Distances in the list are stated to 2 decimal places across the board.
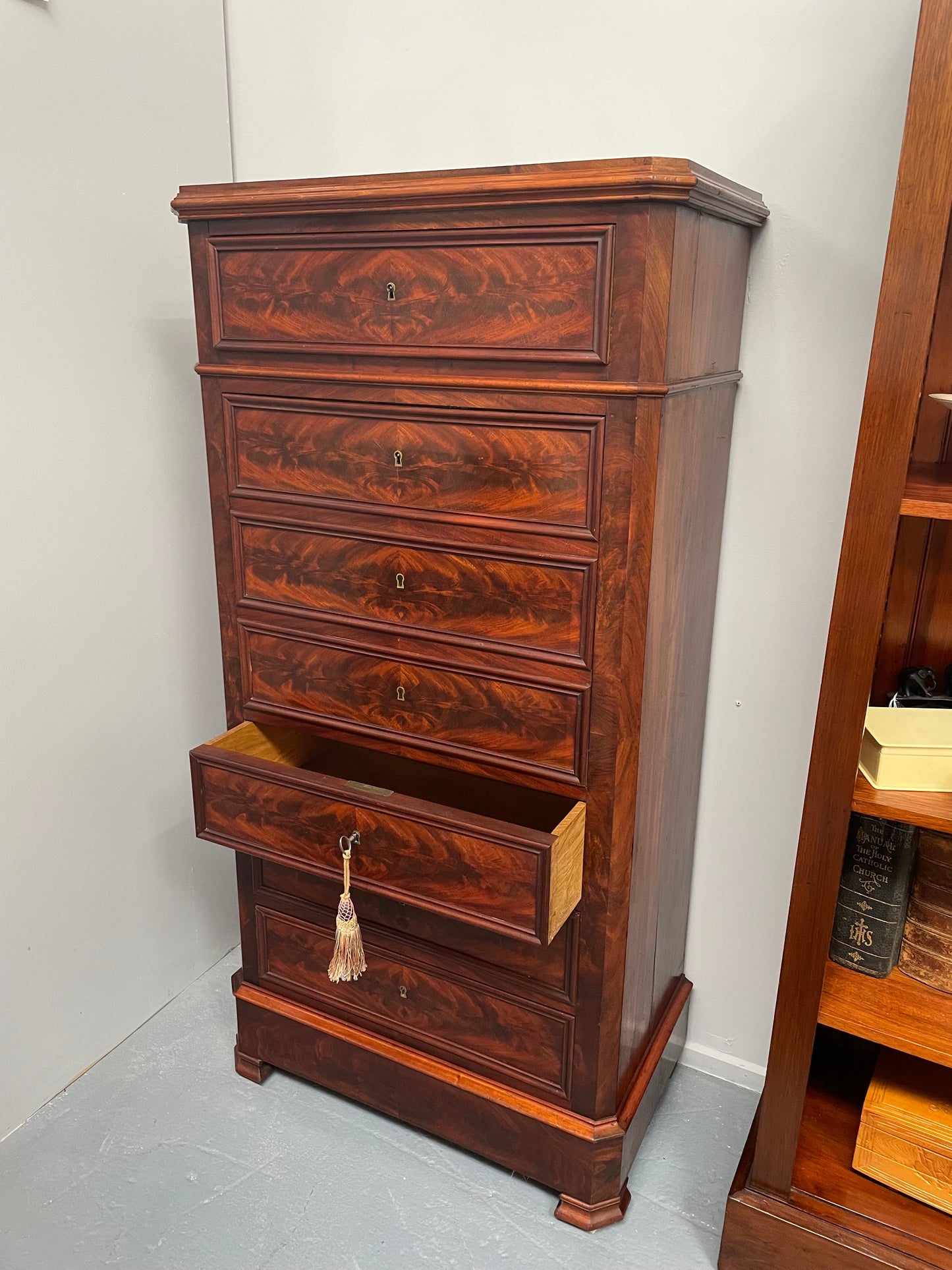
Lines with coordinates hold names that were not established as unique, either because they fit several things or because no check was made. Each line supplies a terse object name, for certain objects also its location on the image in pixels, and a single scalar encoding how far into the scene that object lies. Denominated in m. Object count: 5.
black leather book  1.36
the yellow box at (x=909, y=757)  1.24
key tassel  1.46
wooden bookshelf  1.04
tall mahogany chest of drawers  1.20
